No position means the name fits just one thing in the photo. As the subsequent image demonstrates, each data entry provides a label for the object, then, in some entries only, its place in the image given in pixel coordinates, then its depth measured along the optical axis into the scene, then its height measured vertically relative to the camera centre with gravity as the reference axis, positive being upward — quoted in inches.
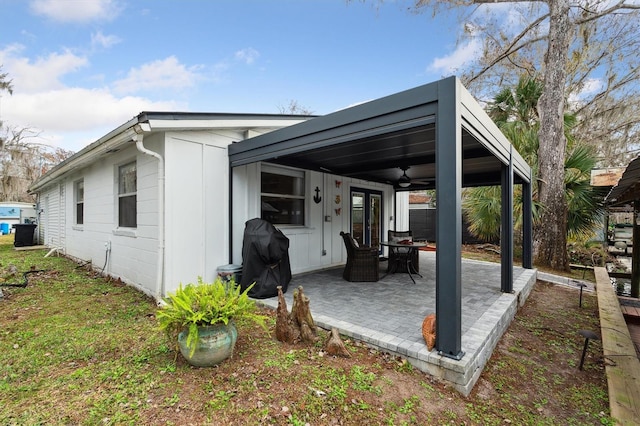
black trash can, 458.6 -29.9
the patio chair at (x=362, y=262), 224.4 -35.4
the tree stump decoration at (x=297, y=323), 122.9 -44.5
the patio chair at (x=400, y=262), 252.1 -39.3
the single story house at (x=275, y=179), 104.9 +23.3
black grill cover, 178.7 -26.0
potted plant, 101.0 -36.1
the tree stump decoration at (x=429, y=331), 109.2 -43.4
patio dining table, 237.0 -34.7
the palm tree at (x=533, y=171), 309.1 +44.8
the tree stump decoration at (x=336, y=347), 113.7 -49.7
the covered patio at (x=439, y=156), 102.1 +34.7
